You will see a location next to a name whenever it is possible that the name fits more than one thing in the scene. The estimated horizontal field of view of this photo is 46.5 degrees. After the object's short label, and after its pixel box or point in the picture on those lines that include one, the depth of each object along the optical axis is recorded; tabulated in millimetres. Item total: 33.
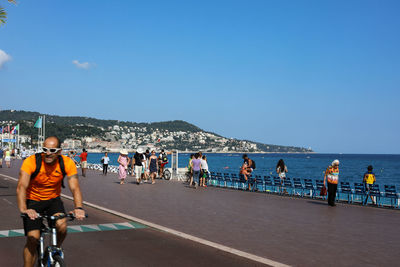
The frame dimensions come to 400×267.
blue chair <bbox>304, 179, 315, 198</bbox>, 19223
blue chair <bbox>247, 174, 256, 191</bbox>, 22283
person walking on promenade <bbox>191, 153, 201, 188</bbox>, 22453
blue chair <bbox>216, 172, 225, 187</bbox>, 26062
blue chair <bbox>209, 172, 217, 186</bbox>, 26109
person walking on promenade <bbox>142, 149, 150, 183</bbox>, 26350
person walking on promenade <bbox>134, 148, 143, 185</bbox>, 24125
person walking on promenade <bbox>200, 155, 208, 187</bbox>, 24658
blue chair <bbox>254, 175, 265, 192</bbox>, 22188
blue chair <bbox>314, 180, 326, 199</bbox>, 18816
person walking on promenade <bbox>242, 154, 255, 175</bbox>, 23309
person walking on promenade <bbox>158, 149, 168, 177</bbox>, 30328
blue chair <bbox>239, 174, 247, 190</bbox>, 23122
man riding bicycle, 4719
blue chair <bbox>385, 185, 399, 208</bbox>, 16097
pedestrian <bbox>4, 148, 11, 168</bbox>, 41375
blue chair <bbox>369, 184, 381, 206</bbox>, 16375
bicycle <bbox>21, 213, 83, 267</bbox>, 4570
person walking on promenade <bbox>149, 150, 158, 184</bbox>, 25531
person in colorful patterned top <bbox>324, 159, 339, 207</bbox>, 15242
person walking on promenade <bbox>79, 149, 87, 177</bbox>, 31141
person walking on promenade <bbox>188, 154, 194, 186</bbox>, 24203
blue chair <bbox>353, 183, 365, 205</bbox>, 16894
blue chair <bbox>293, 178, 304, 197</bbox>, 20325
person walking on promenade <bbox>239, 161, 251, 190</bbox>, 23141
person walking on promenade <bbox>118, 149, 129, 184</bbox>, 24219
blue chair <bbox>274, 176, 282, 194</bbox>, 20895
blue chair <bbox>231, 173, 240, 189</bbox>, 23891
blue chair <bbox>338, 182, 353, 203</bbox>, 17531
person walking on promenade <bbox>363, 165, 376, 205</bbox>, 17516
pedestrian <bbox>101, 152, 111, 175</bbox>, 34344
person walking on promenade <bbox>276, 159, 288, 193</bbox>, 21094
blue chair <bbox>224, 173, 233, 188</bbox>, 25359
